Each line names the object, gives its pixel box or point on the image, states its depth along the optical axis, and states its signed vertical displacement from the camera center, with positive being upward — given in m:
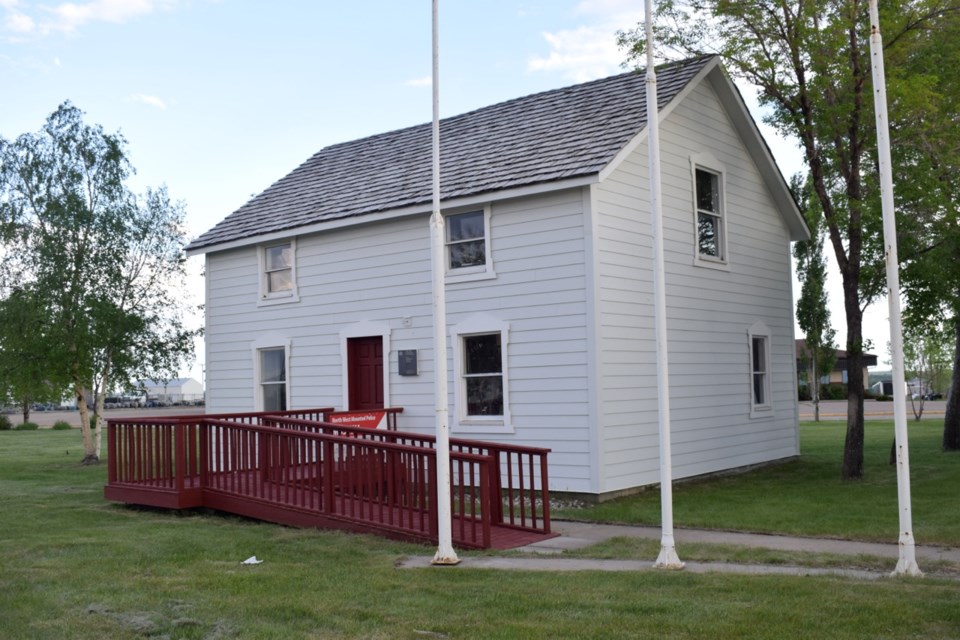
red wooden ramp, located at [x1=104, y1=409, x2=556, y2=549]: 10.40 -1.41
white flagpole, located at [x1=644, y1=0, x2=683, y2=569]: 8.41 +0.26
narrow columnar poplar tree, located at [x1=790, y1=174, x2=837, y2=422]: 32.69 +1.98
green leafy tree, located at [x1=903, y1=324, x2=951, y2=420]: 37.97 -0.43
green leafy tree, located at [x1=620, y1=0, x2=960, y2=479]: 14.53 +4.42
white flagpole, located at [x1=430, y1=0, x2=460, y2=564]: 8.84 -0.07
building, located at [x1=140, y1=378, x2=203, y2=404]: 111.50 -2.74
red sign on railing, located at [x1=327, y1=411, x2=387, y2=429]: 14.64 -0.85
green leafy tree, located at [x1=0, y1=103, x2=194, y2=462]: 22.52 +2.81
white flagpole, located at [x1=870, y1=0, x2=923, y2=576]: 7.89 +0.41
